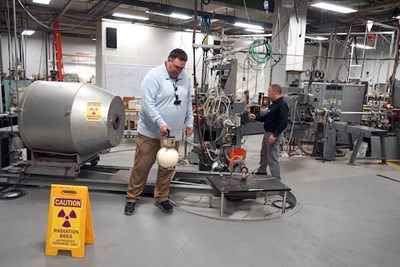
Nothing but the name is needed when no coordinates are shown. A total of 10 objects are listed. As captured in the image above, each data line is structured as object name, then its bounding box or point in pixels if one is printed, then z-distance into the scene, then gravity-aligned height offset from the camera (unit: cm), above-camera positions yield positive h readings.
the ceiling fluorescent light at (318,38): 995 +172
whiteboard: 729 +8
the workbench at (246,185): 286 -95
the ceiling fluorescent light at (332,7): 636 +176
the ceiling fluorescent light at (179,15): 740 +167
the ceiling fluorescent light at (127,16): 872 +190
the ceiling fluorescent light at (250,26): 863 +176
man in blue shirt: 266 -31
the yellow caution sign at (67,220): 212 -97
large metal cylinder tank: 301 -38
